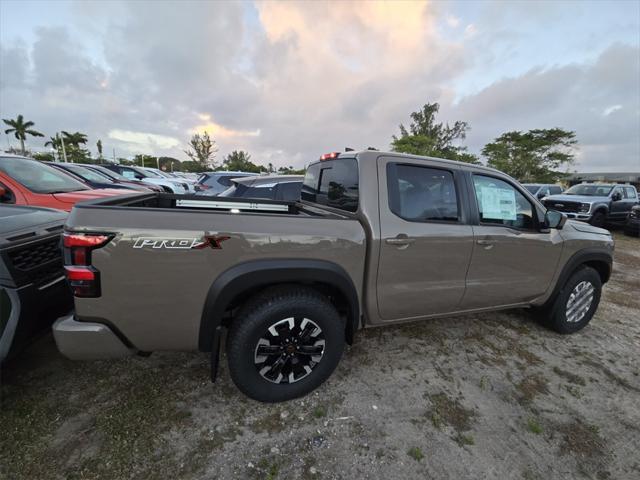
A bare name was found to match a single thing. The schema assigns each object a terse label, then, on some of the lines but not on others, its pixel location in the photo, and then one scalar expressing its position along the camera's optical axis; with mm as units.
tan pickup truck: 1819
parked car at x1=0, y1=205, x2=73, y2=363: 1906
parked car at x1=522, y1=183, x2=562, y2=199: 16889
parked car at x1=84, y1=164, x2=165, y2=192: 10990
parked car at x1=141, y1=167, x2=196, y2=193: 14214
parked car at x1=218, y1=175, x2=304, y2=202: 5945
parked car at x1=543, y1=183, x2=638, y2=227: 10180
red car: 3789
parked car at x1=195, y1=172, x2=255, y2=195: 8727
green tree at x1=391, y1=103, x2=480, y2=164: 33375
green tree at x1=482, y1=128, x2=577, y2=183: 34500
